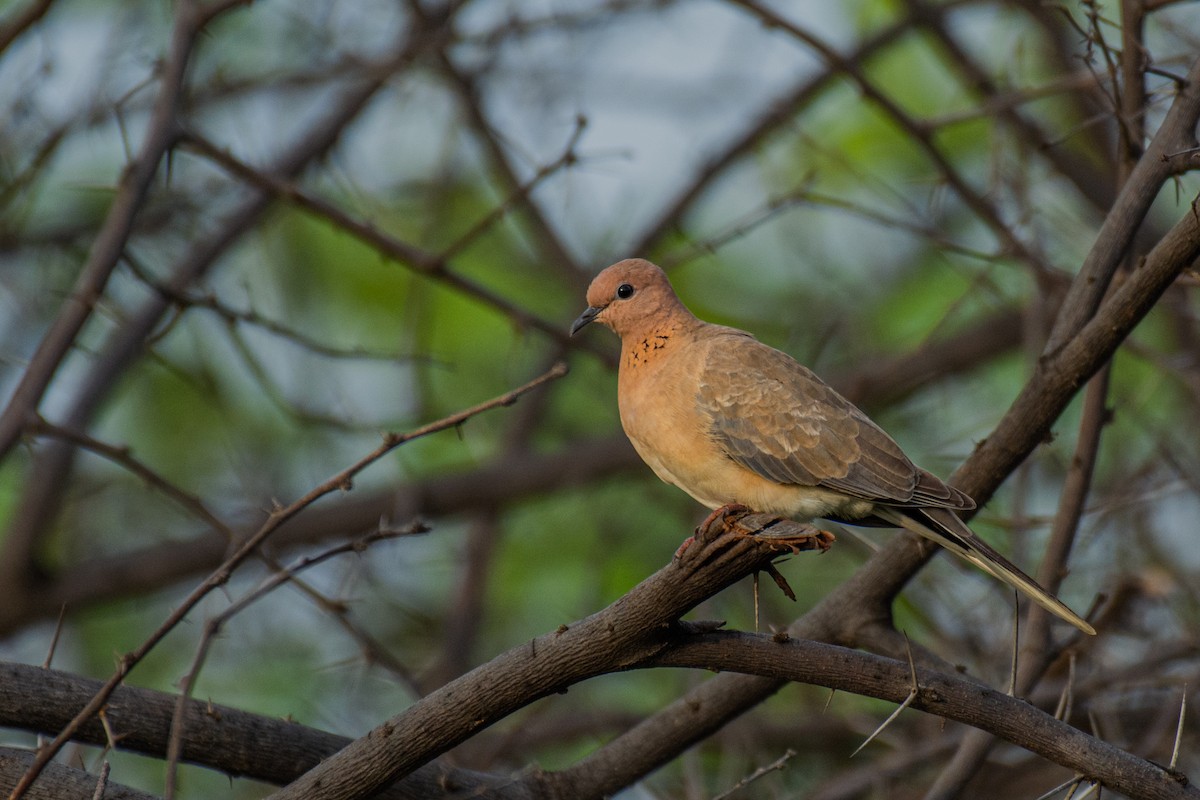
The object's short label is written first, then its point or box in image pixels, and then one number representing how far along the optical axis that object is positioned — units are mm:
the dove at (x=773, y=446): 7328
